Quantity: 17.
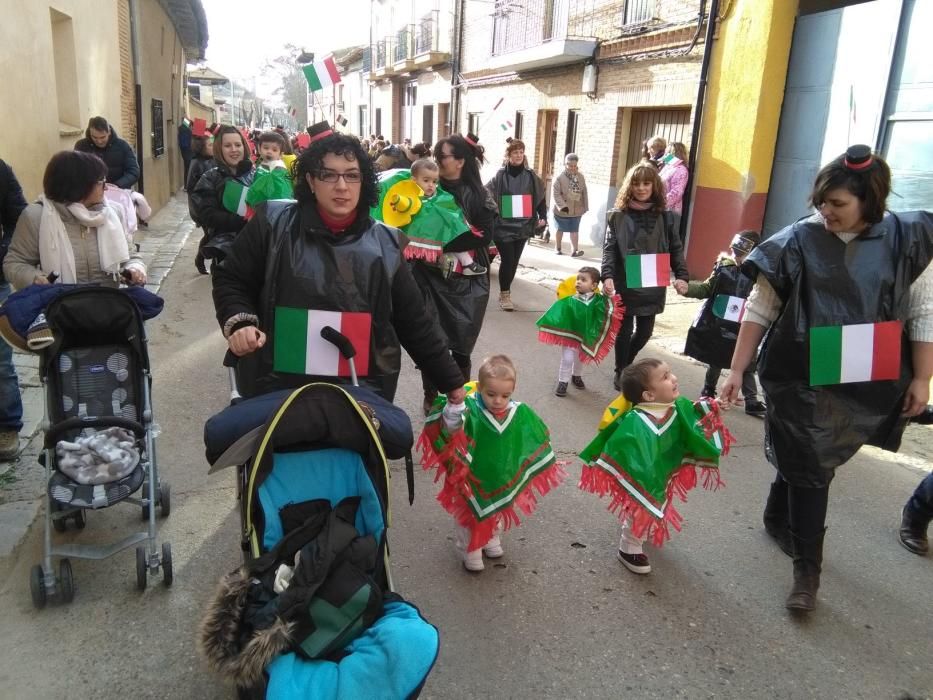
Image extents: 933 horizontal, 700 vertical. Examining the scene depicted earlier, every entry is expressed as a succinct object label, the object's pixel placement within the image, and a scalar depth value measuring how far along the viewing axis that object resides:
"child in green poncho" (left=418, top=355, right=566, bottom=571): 3.10
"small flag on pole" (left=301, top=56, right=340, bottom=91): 13.54
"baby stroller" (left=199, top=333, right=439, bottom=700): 1.91
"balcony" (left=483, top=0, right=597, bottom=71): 13.62
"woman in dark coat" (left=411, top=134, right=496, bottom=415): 4.62
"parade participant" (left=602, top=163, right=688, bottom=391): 5.44
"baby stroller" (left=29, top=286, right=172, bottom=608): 2.94
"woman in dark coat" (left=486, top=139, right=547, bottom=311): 8.52
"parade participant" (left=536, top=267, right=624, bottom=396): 5.61
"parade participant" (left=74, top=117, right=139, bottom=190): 8.29
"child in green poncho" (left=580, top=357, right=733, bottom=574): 3.20
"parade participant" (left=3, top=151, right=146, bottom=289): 3.52
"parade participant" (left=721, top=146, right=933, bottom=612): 2.81
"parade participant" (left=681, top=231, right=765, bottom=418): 5.11
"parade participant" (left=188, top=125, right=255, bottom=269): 6.28
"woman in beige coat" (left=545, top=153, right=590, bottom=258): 12.04
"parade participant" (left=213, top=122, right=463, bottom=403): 2.65
